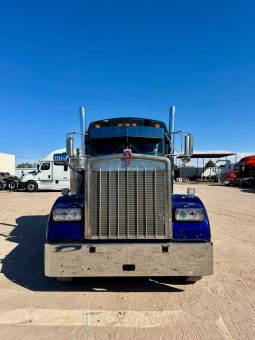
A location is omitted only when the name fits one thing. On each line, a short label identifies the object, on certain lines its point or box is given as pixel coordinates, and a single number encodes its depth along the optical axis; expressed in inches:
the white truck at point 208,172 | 1754.7
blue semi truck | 187.0
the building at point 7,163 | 2171.5
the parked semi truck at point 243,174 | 1460.4
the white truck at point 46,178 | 1001.5
